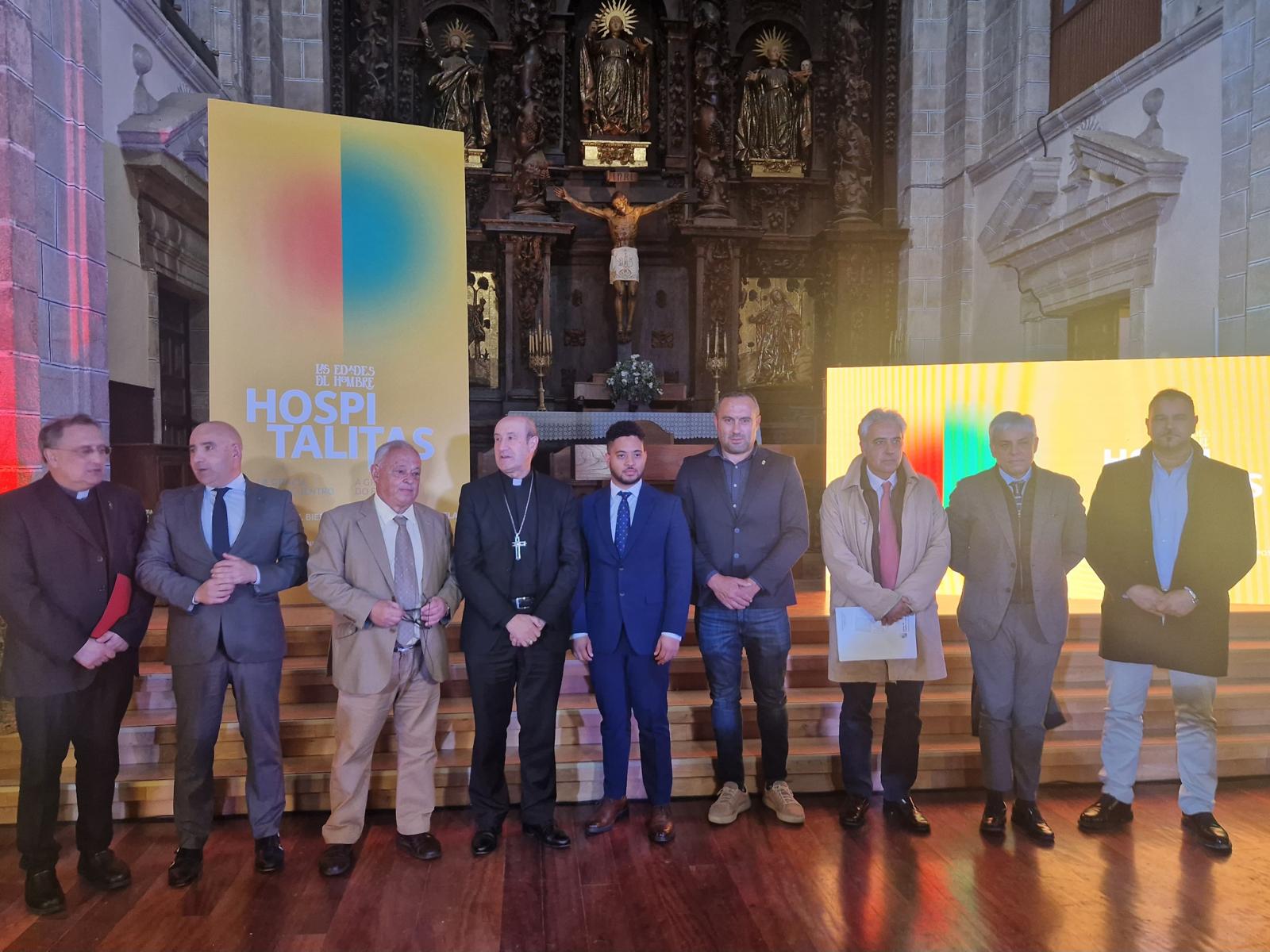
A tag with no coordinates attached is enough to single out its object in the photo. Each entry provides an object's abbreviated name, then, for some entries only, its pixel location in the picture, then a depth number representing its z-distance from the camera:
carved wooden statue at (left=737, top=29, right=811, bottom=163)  8.43
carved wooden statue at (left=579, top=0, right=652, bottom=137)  8.15
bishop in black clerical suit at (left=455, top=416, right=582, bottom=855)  2.92
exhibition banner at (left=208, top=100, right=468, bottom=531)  3.93
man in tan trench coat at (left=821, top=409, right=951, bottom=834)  3.05
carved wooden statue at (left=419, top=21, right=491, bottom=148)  7.98
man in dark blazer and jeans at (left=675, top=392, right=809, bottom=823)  3.11
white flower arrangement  7.16
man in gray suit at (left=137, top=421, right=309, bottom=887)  2.73
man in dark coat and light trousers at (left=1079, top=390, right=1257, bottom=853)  3.02
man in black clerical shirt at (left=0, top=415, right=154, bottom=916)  2.57
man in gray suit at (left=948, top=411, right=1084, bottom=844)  3.03
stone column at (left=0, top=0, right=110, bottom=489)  3.58
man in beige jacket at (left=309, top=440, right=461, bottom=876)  2.83
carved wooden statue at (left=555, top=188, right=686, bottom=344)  7.76
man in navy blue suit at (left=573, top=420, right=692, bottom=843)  3.01
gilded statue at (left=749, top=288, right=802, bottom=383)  8.35
